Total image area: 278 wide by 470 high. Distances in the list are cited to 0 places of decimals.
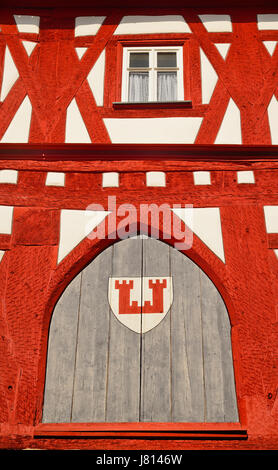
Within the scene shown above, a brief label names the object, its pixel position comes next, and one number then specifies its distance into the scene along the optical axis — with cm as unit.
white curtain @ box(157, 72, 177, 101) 686
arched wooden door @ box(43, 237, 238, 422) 520
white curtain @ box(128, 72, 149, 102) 686
